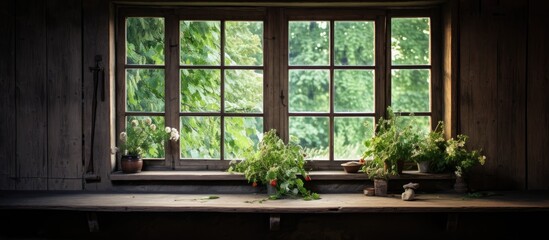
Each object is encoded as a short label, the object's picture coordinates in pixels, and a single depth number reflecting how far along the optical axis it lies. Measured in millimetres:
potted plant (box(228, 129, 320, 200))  4379
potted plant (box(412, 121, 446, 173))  4594
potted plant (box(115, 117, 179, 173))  4668
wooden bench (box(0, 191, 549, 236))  4012
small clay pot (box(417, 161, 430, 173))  4680
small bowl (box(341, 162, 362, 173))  4652
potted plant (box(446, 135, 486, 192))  4438
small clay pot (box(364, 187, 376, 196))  4484
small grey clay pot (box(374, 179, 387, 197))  4457
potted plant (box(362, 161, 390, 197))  4457
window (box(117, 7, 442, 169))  4820
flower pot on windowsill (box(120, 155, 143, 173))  4660
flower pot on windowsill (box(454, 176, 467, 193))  4547
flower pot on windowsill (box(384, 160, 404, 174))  4539
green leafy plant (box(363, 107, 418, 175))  4492
